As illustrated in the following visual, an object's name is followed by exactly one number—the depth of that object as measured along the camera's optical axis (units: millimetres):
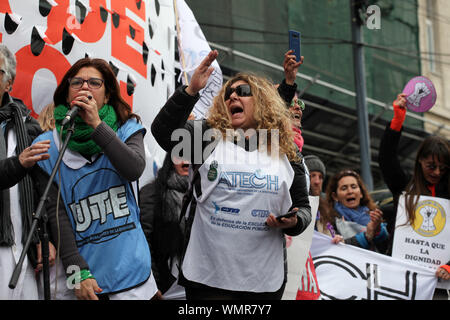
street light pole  10344
